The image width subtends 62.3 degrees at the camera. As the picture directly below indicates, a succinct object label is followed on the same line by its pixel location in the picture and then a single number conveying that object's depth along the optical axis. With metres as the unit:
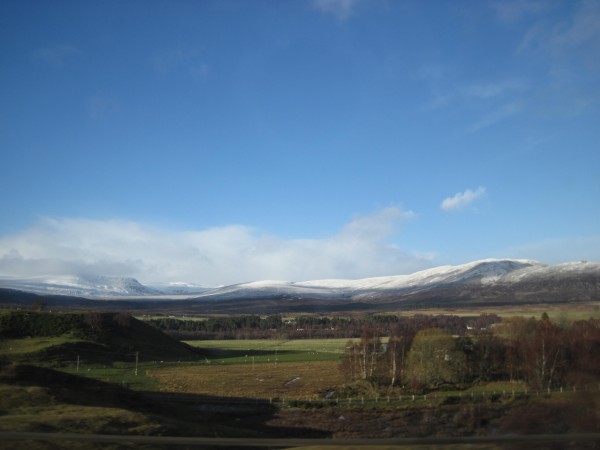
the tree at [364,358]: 35.78
